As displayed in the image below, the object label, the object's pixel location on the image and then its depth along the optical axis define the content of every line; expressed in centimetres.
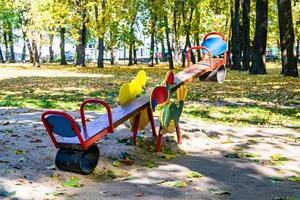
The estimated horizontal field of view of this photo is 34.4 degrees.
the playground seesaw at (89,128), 552
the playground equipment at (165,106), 709
